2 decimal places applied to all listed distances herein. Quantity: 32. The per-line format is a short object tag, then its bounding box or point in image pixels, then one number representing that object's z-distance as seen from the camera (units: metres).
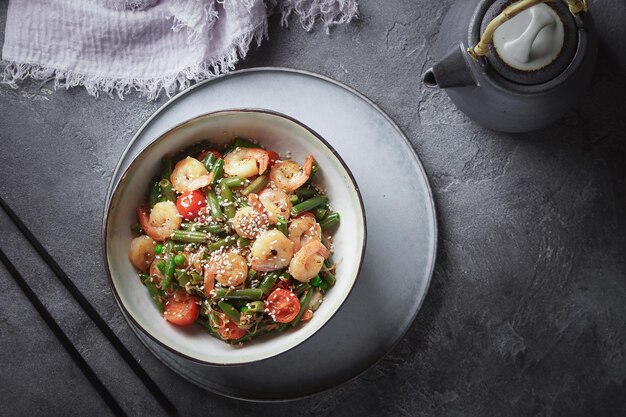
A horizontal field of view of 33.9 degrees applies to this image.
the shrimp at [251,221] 0.82
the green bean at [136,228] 0.84
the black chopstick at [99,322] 0.92
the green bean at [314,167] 0.84
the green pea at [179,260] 0.82
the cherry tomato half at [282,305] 0.81
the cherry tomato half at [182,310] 0.82
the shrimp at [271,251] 0.81
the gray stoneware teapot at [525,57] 0.82
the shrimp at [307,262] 0.80
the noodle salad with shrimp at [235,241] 0.81
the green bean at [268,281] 0.82
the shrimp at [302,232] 0.82
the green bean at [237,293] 0.81
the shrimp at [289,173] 0.83
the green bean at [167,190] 0.84
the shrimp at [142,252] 0.83
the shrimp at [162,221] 0.83
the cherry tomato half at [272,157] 0.85
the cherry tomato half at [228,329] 0.82
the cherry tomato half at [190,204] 0.83
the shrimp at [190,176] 0.83
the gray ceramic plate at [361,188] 0.88
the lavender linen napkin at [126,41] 0.93
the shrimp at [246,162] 0.83
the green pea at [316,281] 0.82
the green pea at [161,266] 0.82
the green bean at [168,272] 0.82
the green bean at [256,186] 0.84
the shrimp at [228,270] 0.81
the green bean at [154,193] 0.84
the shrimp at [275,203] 0.82
